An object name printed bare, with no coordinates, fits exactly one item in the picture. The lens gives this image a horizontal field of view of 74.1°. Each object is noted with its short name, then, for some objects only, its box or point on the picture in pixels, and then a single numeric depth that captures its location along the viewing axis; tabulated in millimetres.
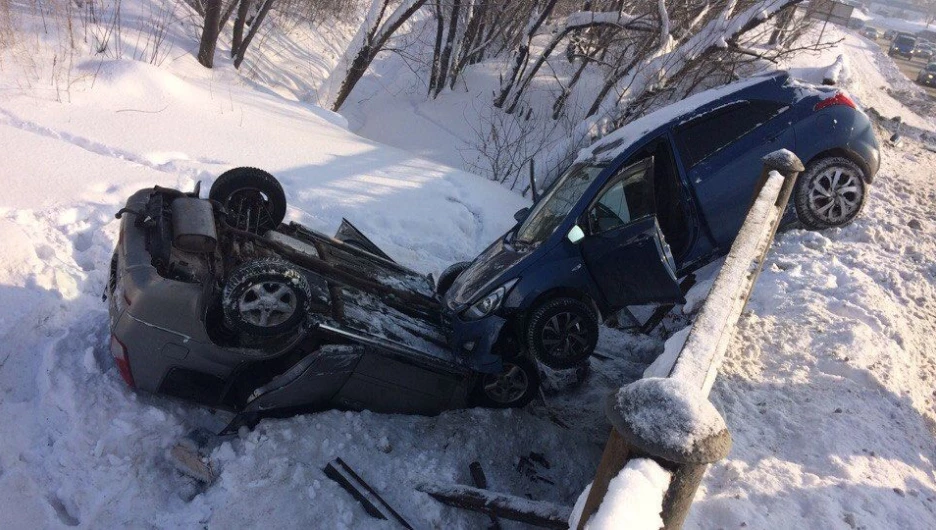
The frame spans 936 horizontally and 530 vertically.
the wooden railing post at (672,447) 1354
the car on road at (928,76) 27141
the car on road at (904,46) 37750
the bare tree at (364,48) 12438
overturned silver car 3756
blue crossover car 4562
